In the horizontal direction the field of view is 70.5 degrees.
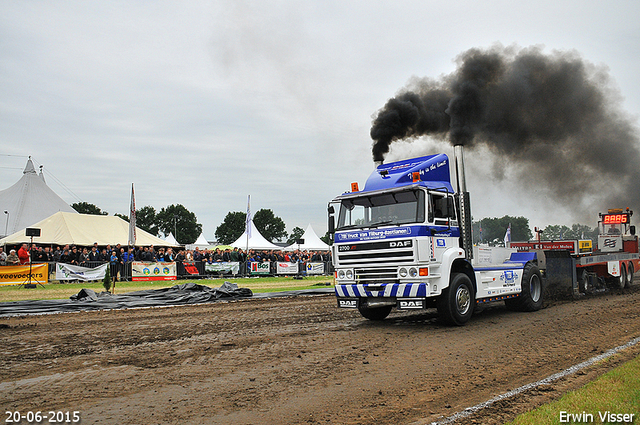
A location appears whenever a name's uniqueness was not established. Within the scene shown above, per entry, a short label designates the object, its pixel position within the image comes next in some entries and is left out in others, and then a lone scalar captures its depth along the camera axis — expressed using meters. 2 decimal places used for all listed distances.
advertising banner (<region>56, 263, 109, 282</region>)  22.19
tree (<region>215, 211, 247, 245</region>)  122.44
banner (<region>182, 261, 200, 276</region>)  26.12
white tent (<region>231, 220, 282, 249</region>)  47.39
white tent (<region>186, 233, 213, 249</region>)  61.48
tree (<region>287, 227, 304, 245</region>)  135.05
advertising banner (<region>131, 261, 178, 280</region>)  24.05
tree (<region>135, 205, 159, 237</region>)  119.54
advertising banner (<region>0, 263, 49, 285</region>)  20.41
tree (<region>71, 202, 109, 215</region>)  113.19
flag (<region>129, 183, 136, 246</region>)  24.99
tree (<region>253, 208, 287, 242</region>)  125.06
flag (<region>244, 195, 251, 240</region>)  33.68
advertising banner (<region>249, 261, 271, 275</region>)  29.56
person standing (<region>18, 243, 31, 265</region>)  21.95
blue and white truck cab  9.23
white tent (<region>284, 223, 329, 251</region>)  52.12
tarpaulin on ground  13.02
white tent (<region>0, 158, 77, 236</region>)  36.97
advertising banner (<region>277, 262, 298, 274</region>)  30.73
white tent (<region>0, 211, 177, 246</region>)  30.56
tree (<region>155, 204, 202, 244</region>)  120.50
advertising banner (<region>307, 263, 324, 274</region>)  32.06
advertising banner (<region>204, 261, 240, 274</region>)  27.36
